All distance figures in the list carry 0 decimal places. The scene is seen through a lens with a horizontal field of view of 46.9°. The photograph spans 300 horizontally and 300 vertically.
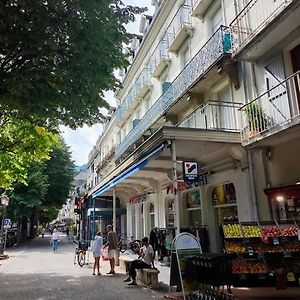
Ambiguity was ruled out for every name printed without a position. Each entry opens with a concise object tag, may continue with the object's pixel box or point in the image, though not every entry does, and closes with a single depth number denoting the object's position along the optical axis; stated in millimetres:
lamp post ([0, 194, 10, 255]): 20500
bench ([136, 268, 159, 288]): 9773
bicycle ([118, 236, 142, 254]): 19875
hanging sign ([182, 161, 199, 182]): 9344
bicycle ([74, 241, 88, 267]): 15742
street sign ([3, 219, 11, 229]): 21645
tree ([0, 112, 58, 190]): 13797
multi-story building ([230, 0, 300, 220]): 8516
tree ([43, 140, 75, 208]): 36656
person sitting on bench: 10547
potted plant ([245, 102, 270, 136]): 9367
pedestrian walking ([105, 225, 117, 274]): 12957
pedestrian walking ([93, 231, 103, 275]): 12984
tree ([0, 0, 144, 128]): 7475
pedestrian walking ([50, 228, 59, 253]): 24522
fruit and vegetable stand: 7148
